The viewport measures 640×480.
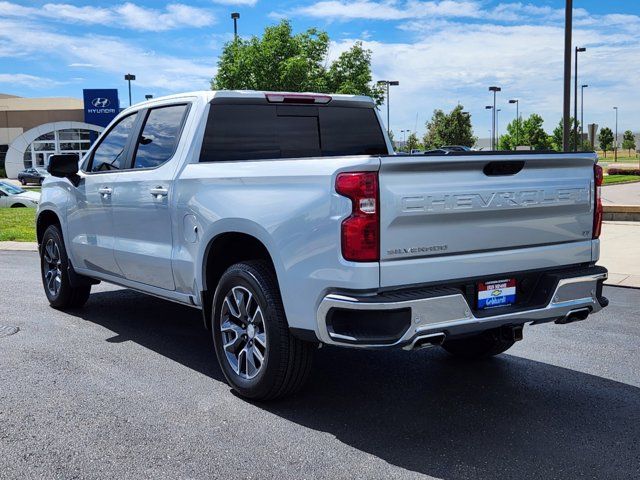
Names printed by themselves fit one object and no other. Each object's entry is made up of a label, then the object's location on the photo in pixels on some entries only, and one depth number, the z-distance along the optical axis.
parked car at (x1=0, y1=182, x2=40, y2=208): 26.52
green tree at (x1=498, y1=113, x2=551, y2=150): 82.88
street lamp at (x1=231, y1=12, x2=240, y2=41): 44.12
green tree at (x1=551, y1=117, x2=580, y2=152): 77.30
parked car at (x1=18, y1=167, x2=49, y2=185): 57.44
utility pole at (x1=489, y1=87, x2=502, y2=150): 73.69
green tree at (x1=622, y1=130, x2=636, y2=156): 123.06
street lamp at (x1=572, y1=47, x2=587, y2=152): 35.53
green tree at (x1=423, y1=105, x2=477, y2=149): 79.31
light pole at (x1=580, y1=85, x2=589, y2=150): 82.17
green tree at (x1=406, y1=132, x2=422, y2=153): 96.15
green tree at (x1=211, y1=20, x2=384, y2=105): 37.66
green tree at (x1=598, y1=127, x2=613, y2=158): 102.12
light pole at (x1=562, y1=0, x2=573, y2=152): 14.95
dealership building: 73.44
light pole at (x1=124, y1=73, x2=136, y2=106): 58.66
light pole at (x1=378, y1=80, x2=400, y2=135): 57.71
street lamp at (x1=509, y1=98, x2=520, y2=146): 85.78
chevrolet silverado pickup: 3.72
